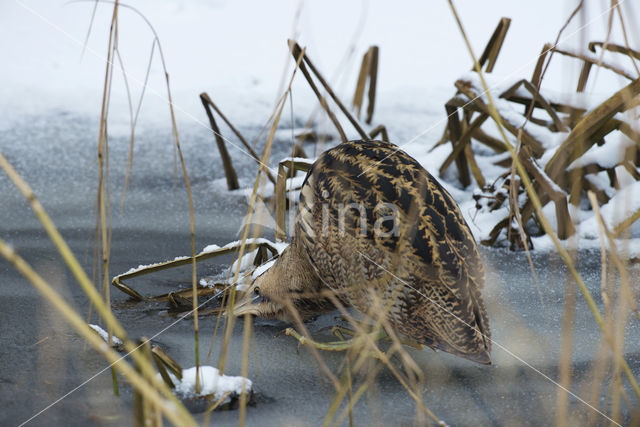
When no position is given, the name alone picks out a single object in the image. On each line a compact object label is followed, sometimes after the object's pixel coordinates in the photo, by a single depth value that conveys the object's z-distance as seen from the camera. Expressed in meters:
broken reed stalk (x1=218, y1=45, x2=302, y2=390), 6.44
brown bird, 6.60
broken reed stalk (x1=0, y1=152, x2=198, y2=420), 6.14
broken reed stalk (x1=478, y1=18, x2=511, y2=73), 7.28
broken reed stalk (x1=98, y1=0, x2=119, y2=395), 6.46
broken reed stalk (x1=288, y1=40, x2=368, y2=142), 6.86
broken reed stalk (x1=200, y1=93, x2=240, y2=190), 7.19
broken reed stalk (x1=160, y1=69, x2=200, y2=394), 6.46
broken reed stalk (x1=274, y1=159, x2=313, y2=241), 6.91
